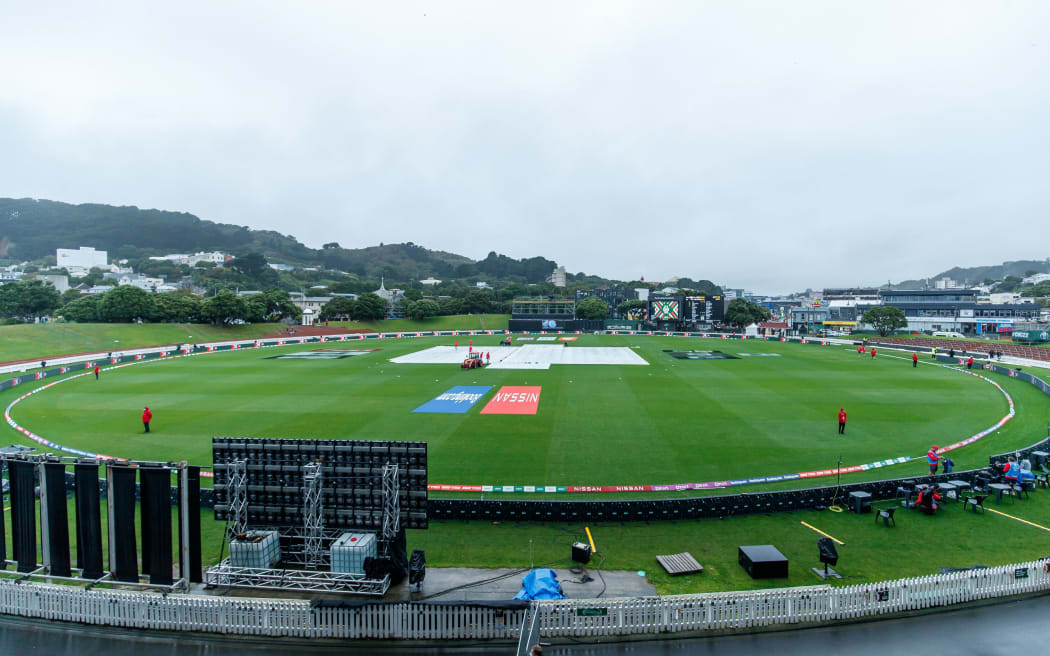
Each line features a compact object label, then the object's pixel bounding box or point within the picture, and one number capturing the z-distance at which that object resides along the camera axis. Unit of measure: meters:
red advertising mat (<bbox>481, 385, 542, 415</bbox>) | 30.06
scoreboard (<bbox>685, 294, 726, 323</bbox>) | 100.56
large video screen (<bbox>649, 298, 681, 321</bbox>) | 102.19
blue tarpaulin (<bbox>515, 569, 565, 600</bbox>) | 10.60
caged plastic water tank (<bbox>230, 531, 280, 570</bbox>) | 11.63
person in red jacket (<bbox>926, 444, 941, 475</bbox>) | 17.99
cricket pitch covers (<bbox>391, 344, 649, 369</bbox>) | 54.06
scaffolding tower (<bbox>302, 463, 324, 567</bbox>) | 11.69
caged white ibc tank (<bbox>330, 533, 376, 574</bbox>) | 11.33
